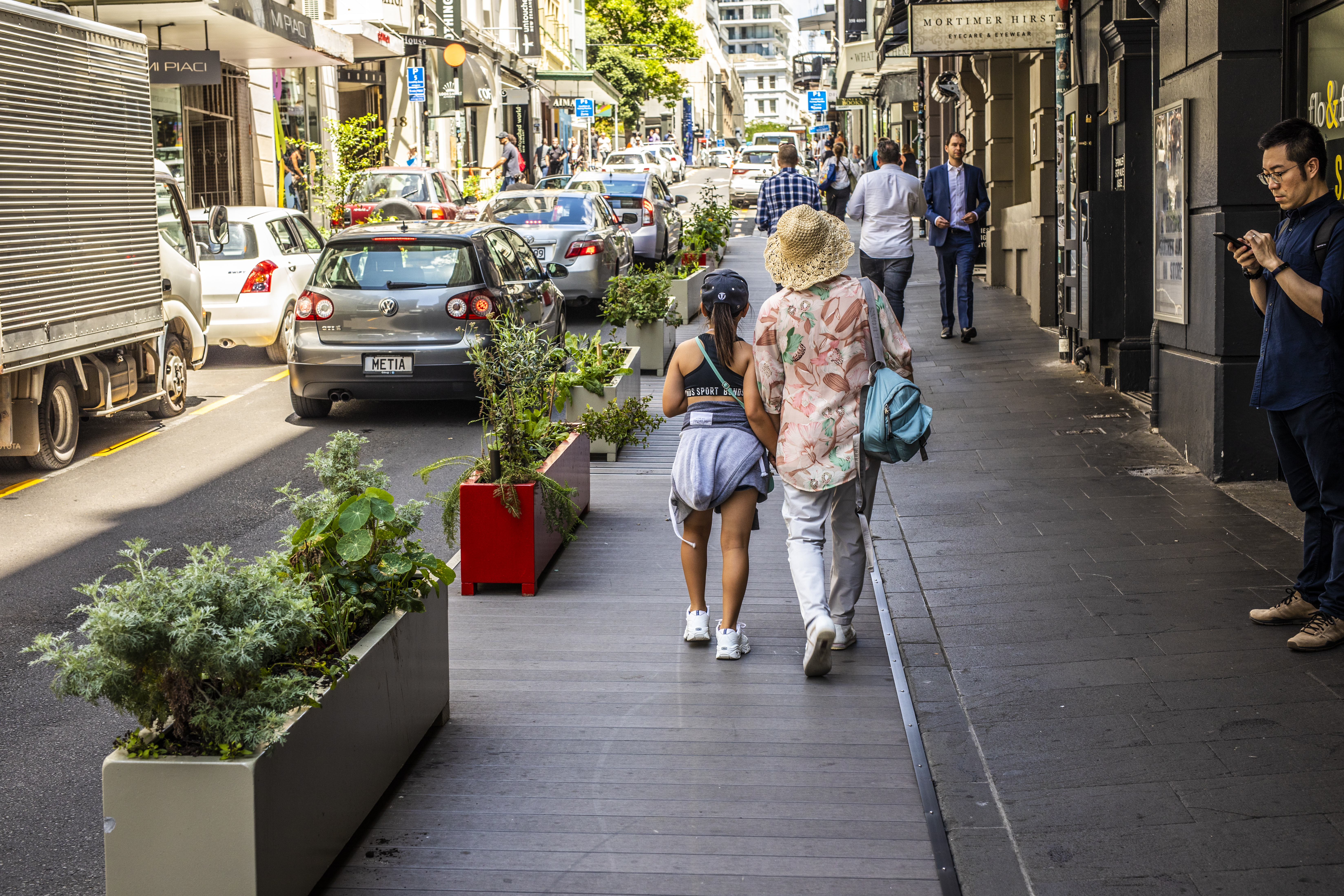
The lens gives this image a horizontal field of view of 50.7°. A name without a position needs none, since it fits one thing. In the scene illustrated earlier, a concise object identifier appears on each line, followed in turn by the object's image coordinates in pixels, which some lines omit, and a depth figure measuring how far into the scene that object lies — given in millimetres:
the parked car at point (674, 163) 58375
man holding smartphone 5164
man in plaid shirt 14758
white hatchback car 14477
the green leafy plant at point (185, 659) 3242
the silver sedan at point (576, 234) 17453
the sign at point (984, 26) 13680
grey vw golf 11016
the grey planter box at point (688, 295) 17203
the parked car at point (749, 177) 43844
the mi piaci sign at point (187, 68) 19109
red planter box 6543
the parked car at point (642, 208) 22641
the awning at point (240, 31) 20312
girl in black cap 5508
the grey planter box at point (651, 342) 13695
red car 23906
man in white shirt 12945
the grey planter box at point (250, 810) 3236
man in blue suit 13570
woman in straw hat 5230
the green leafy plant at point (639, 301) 13422
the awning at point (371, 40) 30969
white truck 9281
